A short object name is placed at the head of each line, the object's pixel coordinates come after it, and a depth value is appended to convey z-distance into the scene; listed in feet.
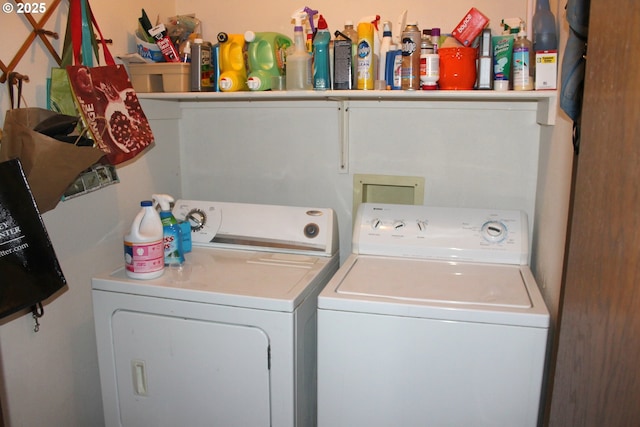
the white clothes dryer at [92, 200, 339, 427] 5.51
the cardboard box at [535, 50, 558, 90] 5.66
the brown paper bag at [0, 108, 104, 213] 4.96
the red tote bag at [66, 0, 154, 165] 5.85
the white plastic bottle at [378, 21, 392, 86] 6.44
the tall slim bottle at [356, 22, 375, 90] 6.26
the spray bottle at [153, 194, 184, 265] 6.40
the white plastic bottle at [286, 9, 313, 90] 6.56
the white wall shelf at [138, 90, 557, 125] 5.88
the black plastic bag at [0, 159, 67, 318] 4.72
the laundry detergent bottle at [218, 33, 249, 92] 6.73
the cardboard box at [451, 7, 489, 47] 6.13
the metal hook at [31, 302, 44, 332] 5.80
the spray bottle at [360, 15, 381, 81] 6.54
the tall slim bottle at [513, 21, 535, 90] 5.82
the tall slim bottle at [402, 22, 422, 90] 6.11
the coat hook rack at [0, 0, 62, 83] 5.36
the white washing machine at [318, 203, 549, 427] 4.95
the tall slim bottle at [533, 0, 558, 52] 5.75
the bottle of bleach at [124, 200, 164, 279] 5.90
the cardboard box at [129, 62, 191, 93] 6.88
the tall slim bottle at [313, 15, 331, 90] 6.40
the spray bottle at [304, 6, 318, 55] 6.73
